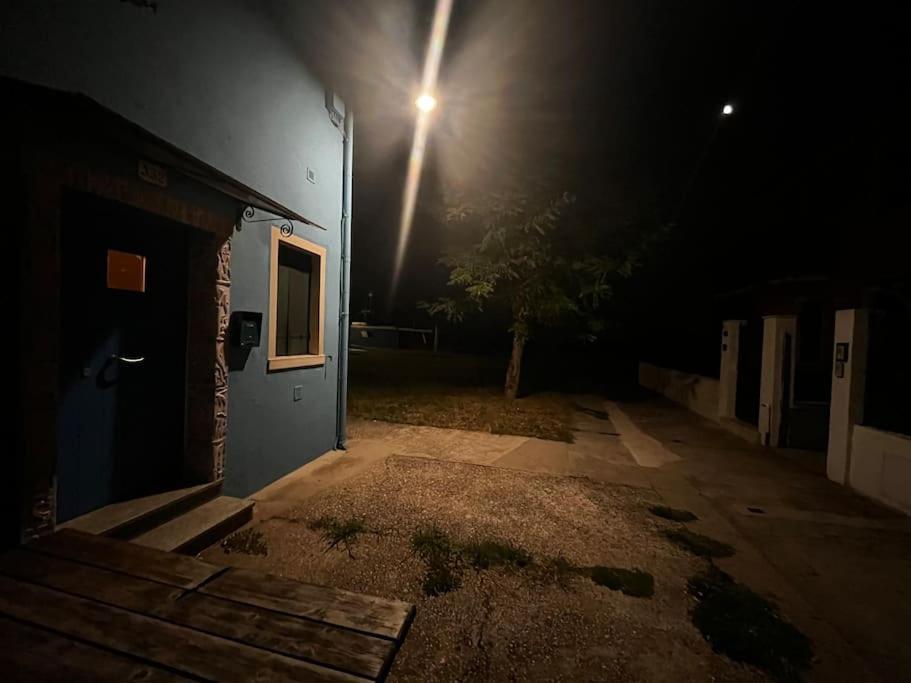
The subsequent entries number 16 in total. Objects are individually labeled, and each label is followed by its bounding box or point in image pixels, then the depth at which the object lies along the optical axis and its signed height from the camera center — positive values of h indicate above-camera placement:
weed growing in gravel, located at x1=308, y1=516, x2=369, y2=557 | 3.43 -1.87
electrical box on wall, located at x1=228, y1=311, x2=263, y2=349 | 3.83 -0.06
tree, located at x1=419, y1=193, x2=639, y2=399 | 9.63 +1.79
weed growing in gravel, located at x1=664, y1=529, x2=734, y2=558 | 3.50 -1.89
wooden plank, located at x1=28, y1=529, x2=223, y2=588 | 2.05 -1.32
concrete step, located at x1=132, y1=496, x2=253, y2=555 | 2.99 -1.68
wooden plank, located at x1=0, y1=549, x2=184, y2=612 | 1.85 -1.31
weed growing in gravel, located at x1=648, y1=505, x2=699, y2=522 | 4.20 -1.92
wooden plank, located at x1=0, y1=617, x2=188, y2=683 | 1.42 -1.29
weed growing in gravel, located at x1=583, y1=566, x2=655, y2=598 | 2.89 -1.87
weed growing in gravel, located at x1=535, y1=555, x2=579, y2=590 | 2.98 -1.86
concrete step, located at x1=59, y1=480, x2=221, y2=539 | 2.80 -1.51
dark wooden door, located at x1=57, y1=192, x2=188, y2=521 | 2.90 -0.29
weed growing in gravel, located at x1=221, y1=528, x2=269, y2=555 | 3.24 -1.86
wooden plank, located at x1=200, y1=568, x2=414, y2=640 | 1.80 -1.34
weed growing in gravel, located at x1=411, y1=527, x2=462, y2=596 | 2.87 -1.86
